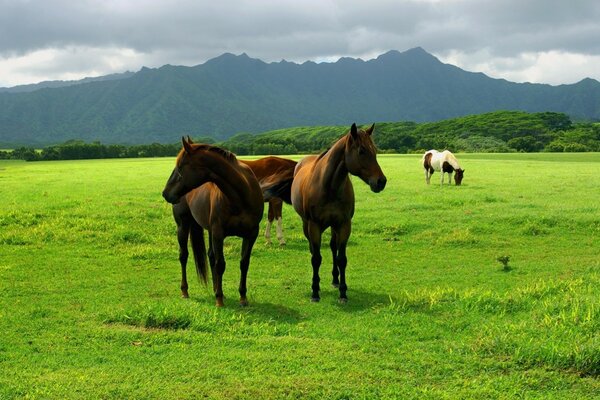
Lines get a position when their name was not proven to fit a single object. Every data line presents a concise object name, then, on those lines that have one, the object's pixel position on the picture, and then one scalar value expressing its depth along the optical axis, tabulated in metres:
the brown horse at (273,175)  12.27
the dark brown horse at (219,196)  8.09
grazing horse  27.79
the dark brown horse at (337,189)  8.27
